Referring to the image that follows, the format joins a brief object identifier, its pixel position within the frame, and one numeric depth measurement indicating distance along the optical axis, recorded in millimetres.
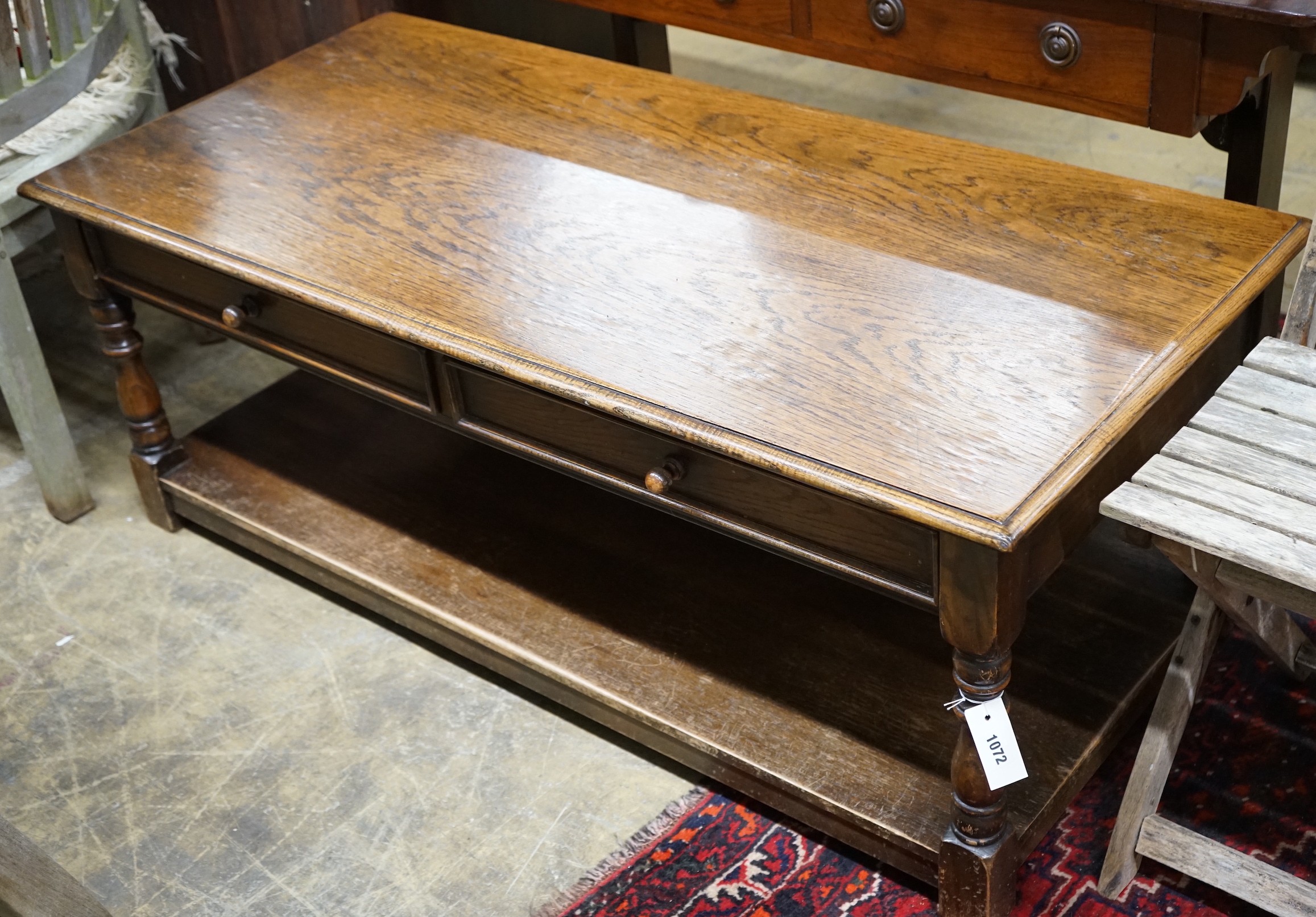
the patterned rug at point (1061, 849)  1873
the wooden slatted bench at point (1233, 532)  1457
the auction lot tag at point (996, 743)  1614
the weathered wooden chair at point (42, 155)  2510
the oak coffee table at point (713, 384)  1616
